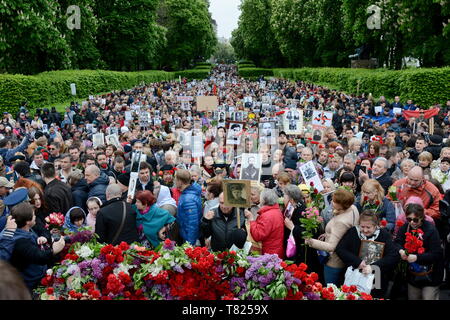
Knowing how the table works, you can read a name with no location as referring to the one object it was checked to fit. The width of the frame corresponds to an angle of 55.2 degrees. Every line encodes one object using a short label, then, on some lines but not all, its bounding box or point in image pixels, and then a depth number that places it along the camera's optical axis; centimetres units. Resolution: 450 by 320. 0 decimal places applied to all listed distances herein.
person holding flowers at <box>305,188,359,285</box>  507
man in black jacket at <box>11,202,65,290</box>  464
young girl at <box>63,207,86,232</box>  575
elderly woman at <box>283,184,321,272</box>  566
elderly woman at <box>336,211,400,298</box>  484
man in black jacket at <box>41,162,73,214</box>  656
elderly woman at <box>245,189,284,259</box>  546
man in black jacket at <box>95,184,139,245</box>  537
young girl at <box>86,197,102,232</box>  599
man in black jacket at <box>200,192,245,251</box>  544
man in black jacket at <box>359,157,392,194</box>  744
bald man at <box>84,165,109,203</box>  696
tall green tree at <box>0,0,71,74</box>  2453
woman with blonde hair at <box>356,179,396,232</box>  599
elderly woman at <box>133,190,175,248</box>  564
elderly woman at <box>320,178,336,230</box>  609
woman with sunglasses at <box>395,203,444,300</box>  501
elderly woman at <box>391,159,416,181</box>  766
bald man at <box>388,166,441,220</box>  637
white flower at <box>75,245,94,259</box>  450
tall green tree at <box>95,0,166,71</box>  4872
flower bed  411
